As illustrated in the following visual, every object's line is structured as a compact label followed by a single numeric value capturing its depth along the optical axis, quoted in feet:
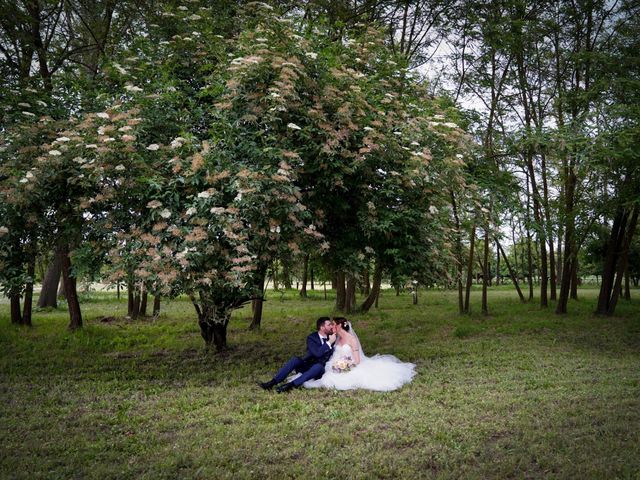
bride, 25.86
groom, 25.84
